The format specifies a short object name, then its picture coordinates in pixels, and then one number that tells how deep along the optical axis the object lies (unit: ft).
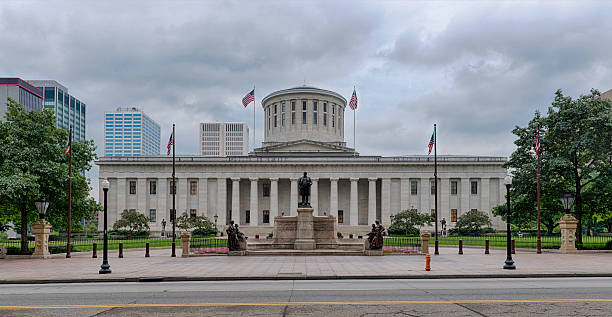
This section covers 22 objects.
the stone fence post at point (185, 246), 102.10
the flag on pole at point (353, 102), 248.32
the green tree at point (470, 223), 202.39
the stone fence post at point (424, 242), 103.81
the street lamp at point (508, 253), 69.26
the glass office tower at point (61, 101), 560.20
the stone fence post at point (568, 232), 105.70
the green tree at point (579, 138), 115.03
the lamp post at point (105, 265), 67.46
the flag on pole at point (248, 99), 231.30
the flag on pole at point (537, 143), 115.96
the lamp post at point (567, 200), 104.11
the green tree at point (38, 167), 105.19
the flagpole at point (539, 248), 106.11
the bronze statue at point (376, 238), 99.39
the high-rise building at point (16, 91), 405.59
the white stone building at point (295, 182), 248.11
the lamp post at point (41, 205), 100.01
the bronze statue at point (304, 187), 115.55
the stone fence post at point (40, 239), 101.19
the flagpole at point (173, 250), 103.96
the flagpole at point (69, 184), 105.81
